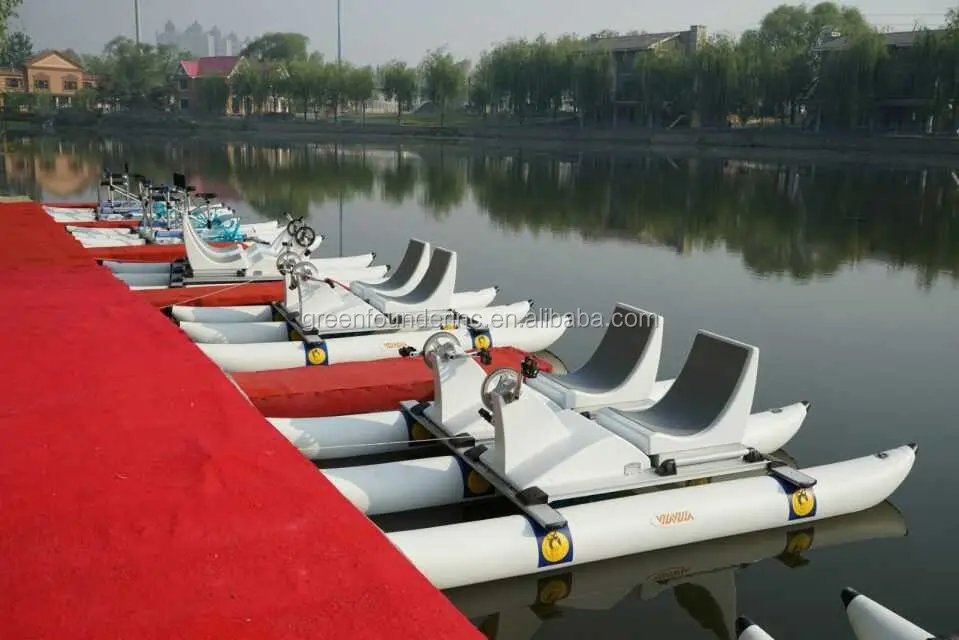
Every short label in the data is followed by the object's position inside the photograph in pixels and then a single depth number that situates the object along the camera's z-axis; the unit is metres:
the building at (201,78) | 78.12
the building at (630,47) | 59.12
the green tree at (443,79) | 67.19
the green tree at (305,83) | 70.50
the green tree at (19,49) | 106.75
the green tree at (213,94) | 74.00
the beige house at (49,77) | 87.44
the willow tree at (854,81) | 46.62
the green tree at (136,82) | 76.00
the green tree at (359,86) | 71.19
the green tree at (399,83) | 69.56
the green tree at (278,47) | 105.75
